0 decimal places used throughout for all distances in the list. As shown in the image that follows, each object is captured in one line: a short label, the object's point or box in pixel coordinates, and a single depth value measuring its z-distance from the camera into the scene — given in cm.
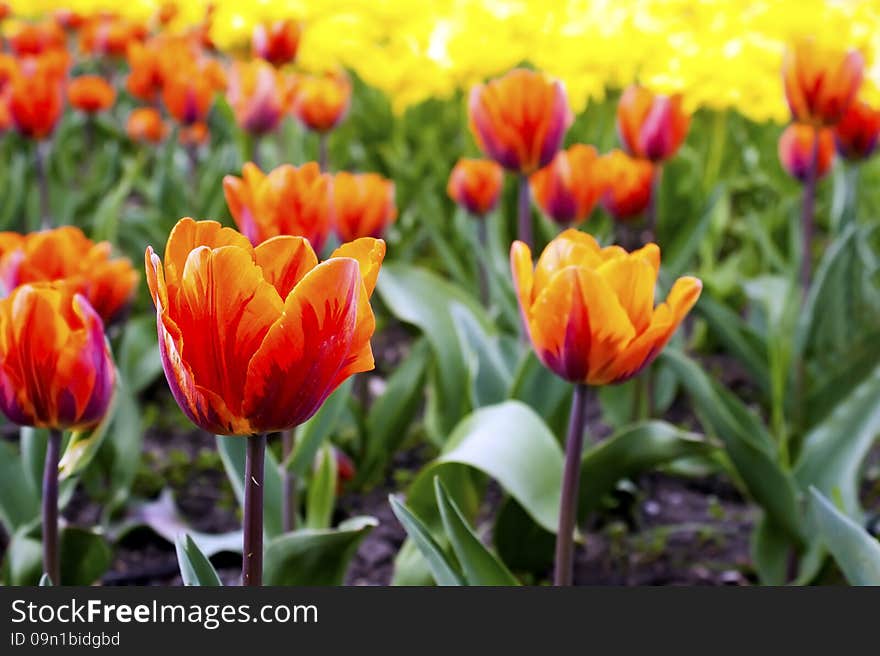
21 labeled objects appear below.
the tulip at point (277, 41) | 155
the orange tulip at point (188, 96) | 161
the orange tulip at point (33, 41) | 213
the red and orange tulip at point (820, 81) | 130
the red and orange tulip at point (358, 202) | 132
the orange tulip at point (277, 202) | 113
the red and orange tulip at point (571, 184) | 135
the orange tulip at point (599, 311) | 101
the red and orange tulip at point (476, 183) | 145
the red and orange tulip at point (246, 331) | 91
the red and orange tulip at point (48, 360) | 101
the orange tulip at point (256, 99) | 148
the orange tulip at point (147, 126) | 191
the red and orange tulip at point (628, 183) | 142
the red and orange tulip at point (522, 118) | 128
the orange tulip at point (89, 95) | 199
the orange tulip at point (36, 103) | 152
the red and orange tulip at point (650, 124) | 139
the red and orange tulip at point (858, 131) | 139
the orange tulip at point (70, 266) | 112
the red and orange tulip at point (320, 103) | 155
